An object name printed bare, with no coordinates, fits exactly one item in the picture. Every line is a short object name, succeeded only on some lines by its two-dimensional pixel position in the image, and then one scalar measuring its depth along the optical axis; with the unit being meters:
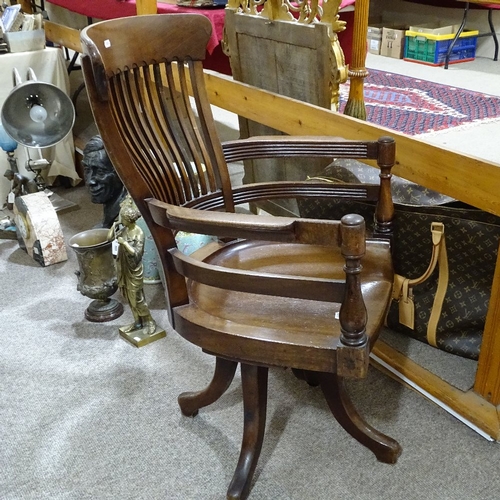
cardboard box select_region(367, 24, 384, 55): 4.52
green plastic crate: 4.04
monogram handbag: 1.53
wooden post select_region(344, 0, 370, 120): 1.80
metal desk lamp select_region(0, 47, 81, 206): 2.85
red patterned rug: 2.34
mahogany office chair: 1.03
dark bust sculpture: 2.33
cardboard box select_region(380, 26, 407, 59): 4.31
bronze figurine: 1.87
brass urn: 2.03
